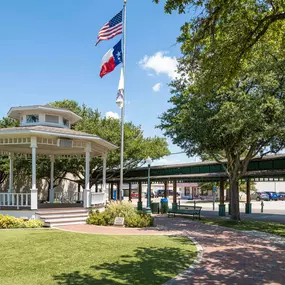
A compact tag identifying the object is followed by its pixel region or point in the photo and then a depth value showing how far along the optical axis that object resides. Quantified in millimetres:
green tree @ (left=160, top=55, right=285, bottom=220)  15453
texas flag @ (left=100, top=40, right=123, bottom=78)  19422
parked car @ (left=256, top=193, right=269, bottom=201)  59925
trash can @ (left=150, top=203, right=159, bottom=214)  27214
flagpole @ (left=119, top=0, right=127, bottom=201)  18453
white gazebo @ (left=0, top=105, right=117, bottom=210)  16422
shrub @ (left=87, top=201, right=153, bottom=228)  15548
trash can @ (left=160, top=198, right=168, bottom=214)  26406
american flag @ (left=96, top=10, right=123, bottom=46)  19078
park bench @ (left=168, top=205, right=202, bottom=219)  21097
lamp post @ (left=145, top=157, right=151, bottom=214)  18944
